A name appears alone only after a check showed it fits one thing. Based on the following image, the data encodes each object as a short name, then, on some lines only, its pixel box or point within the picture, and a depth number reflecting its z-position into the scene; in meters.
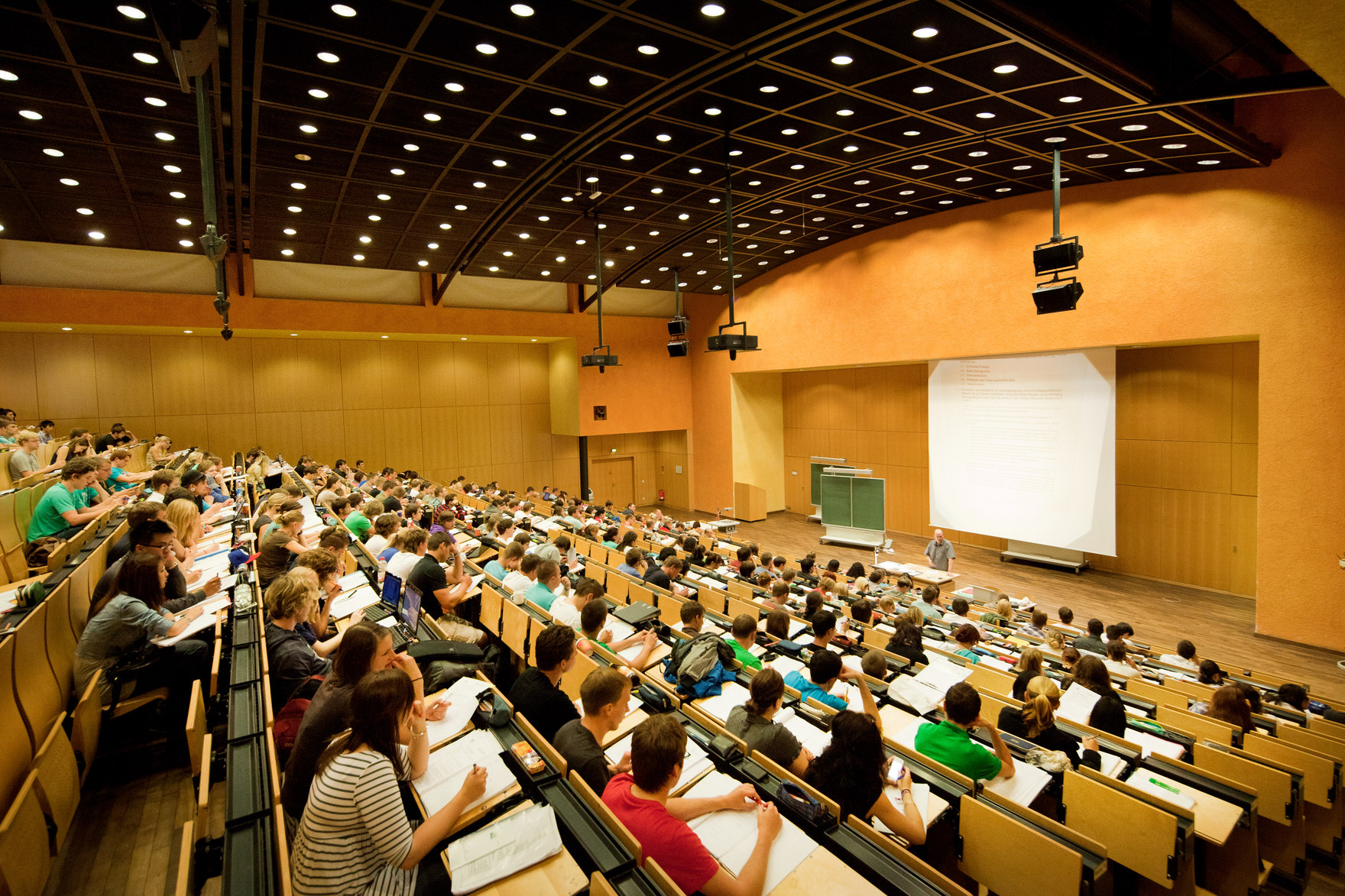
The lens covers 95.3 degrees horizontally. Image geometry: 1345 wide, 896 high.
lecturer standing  10.85
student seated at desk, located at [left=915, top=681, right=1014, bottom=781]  3.18
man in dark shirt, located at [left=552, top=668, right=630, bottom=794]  2.60
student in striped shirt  1.82
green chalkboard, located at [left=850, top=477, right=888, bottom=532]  13.45
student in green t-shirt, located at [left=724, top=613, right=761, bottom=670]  4.51
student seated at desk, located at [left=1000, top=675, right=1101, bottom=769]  3.61
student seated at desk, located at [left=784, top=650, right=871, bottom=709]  3.74
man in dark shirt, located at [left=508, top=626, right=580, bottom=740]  2.92
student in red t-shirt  2.07
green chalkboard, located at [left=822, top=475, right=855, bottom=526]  14.03
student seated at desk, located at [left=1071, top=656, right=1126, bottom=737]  4.08
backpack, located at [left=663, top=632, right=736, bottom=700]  3.74
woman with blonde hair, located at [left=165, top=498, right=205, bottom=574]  4.30
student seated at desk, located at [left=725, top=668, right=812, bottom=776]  2.95
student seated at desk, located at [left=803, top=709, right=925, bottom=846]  2.61
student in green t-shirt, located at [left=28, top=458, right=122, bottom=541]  5.07
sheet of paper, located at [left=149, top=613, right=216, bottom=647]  3.26
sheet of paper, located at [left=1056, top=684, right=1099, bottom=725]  4.34
